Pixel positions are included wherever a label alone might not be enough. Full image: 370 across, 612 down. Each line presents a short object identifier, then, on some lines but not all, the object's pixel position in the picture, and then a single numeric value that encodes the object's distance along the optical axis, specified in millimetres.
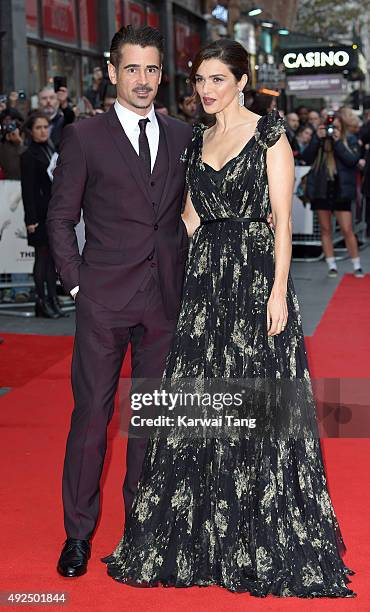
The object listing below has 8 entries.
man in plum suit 4102
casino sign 23484
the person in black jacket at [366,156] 14858
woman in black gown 3992
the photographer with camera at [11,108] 12141
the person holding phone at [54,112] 11954
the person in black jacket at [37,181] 10117
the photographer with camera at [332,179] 12734
